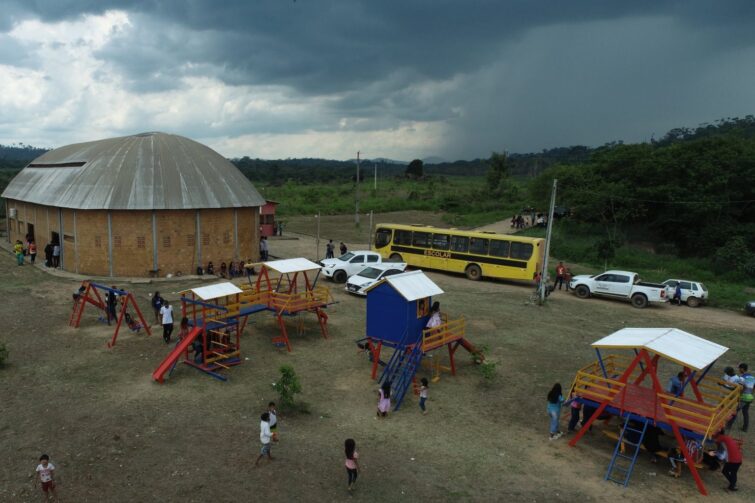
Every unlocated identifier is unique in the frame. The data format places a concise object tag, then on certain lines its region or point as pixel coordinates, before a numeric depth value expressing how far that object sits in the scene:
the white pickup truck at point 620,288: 24.77
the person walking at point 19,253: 30.27
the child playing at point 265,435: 10.30
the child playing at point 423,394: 13.02
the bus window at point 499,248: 29.19
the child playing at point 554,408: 11.73
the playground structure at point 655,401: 10.48
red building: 43.53
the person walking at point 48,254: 29.22
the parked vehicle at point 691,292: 25.56
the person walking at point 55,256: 28.94
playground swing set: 17.56
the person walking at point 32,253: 30.84
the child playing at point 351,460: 9.49
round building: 27.36
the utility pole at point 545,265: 23.49
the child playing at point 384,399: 12.52
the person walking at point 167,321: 17.14
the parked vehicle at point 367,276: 24.91
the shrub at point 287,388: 12.59
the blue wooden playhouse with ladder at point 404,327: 14.68
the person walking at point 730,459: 9.95
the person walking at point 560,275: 28.29
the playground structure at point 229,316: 15.32
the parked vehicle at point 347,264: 28.05
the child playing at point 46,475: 8.92
